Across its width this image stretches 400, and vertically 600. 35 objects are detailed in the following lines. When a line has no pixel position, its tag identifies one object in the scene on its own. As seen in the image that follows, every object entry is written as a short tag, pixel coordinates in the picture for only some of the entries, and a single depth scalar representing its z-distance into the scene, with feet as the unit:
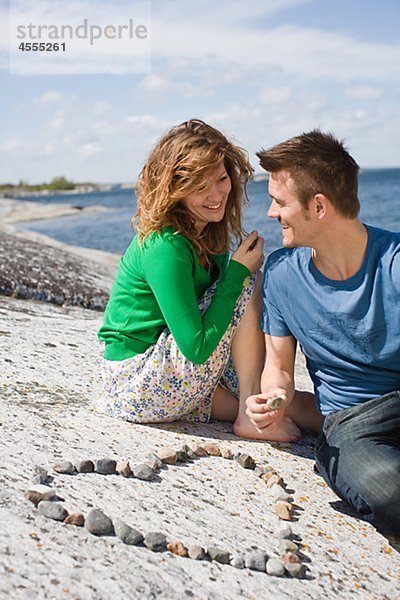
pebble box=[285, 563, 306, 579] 8.84
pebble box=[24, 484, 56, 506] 9.23
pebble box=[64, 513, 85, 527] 8.87
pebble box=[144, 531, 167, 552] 8.71
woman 12.33
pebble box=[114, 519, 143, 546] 8.72
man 11.27
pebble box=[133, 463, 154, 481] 10.60
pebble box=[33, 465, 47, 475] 9.99
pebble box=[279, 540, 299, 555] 9.29
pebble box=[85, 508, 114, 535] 8.79
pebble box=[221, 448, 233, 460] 12.04
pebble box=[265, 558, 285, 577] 8.79
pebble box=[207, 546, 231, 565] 8.77
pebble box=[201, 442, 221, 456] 12.07
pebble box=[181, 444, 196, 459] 11.83
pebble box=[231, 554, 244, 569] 8.78
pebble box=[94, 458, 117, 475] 10.52
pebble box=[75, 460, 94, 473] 10.44
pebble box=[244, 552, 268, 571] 8.82
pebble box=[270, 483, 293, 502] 10.80
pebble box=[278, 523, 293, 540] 9.67
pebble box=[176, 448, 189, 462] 11.66
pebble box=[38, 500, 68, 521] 8.91
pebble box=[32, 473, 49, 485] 9.78
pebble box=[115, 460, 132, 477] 10.57
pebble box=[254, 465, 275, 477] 11.61
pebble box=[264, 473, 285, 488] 11.21
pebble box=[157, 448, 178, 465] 11.37
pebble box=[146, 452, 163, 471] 11.10
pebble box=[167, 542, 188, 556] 8.76
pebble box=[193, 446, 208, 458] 11.93
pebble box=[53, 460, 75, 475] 10.32
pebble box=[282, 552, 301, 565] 9.03
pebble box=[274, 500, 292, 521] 10.25
